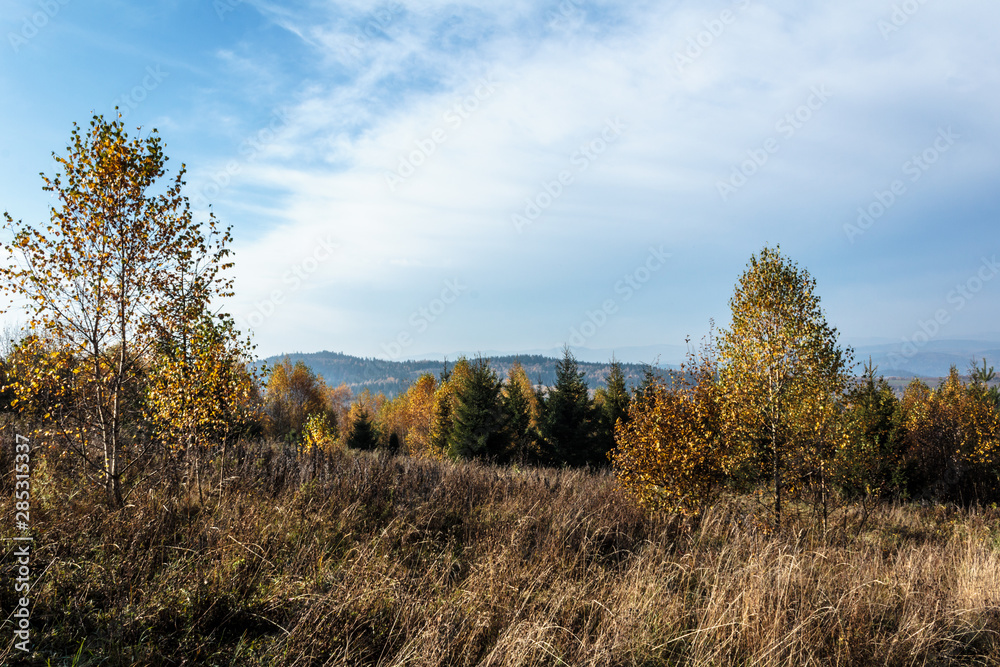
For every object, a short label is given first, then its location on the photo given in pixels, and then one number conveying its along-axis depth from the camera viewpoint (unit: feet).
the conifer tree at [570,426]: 100.99
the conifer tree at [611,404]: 103.76
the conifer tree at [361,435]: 113.60
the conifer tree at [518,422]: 101.50
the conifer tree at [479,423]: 96.02
